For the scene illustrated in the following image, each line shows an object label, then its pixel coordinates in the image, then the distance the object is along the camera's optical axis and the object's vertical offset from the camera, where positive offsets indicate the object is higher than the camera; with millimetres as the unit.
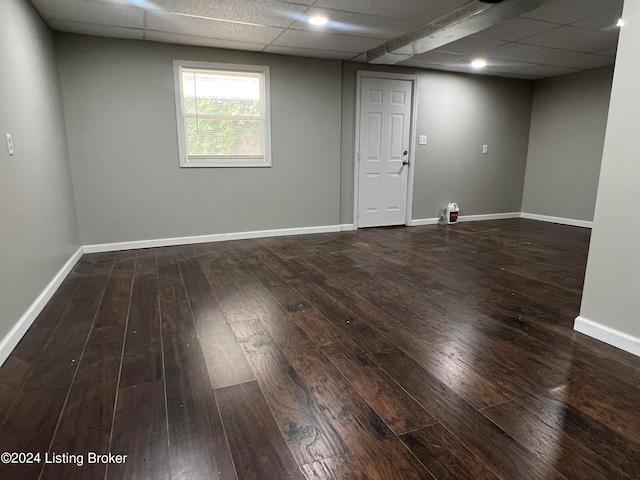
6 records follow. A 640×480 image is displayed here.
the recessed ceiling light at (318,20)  3357 +1195
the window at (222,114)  4324 +475
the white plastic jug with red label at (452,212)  5969 -832
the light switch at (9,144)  2351 +63
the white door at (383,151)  5270 +88
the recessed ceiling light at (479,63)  4938 +1234
